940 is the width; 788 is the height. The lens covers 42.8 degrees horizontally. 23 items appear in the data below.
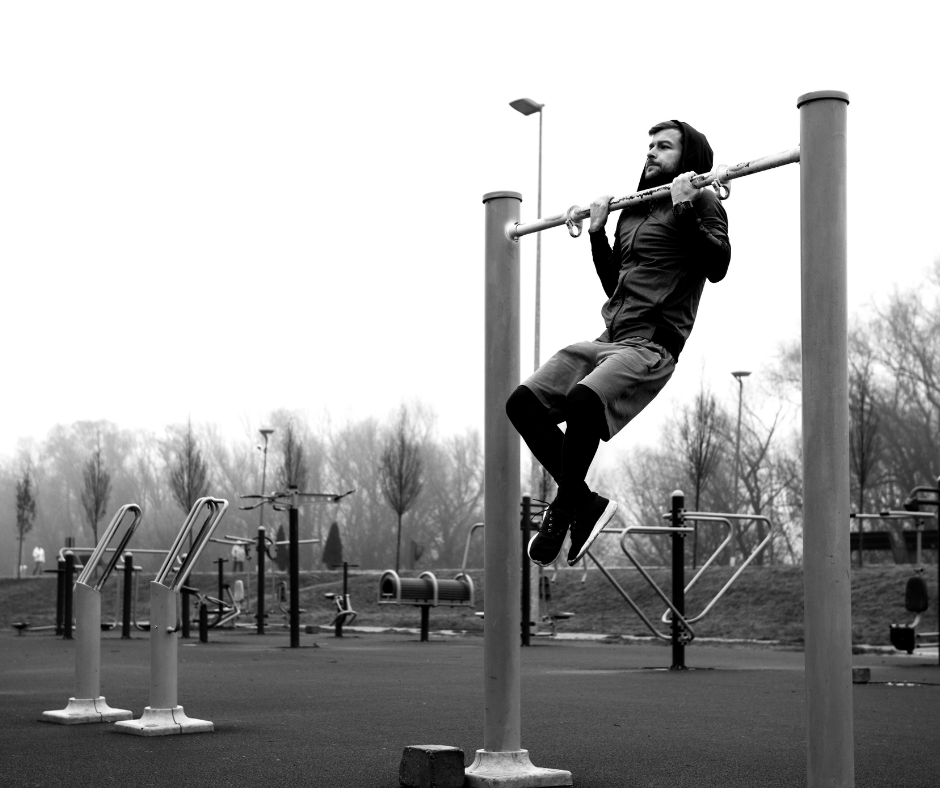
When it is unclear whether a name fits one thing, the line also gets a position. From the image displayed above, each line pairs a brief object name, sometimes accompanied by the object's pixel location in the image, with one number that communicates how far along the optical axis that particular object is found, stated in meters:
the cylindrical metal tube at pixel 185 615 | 14.87
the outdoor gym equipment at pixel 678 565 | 11.07
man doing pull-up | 3.89
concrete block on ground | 4.32
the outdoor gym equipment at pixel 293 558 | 14.31
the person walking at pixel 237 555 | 32.92
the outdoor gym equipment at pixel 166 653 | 6.05
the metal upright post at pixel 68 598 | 17.70
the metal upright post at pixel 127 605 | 17.73
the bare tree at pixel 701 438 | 30.06
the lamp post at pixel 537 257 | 22.67
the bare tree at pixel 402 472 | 35.53
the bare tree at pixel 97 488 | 39.28
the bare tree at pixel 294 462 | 37.62
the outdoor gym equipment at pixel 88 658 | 6.62
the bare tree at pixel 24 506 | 40.06
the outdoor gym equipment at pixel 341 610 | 19.25
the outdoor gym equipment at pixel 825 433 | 2.99
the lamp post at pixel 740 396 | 31.38
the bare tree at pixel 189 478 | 38.38
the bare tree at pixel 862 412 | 27.22
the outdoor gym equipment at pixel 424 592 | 17.98
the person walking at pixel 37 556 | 41.46
